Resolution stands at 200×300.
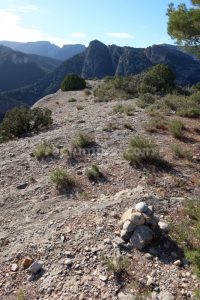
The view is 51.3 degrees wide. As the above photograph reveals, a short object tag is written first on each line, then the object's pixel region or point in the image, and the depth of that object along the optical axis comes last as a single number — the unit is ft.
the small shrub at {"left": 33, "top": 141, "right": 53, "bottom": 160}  22.45
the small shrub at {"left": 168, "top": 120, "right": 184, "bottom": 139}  25.52
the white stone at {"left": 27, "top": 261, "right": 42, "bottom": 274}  12.33
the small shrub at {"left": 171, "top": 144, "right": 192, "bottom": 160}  21.37
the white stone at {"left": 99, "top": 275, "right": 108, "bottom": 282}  11.39
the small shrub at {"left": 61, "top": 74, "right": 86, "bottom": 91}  70.32
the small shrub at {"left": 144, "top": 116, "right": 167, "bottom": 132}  27.12
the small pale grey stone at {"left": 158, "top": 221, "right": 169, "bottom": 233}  13.38
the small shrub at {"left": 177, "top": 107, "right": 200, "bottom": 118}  33.08
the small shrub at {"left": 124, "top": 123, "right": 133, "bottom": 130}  27.89
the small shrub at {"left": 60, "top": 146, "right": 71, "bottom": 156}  22.48
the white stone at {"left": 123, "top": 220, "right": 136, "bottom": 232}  13.08
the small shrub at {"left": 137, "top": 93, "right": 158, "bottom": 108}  39.17
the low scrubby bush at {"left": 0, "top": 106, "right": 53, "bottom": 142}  31.04
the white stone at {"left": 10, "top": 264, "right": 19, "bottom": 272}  12.60
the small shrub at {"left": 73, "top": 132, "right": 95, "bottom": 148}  23.49
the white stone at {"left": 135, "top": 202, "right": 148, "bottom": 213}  13.35
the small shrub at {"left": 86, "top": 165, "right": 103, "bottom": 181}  18.91
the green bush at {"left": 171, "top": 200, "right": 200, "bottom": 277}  10.94
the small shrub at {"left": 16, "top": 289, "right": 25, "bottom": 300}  11.17
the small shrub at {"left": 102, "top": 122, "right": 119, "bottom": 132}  27.37
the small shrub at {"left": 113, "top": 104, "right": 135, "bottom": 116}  33.38
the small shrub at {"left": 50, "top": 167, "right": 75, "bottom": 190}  18.09
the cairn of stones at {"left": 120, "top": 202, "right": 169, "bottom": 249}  12.67
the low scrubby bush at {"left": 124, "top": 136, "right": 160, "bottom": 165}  20.15
